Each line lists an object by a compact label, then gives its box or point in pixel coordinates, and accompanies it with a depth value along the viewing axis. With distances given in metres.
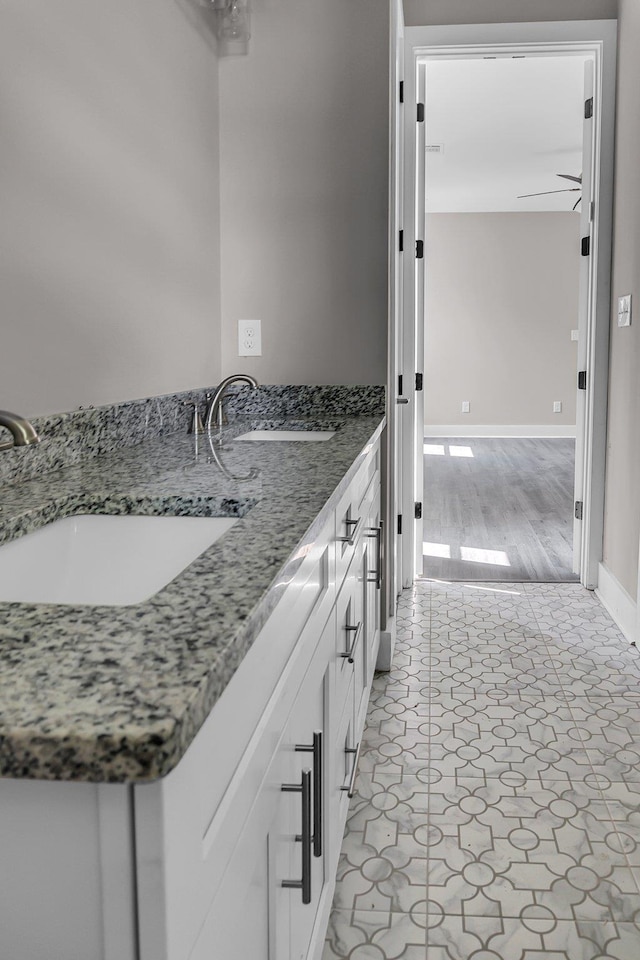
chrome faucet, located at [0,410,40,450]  0.81
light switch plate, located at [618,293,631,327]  3.09
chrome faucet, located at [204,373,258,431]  1.88
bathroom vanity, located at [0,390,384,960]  0.46
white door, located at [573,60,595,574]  3.41
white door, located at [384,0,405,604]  2.66
